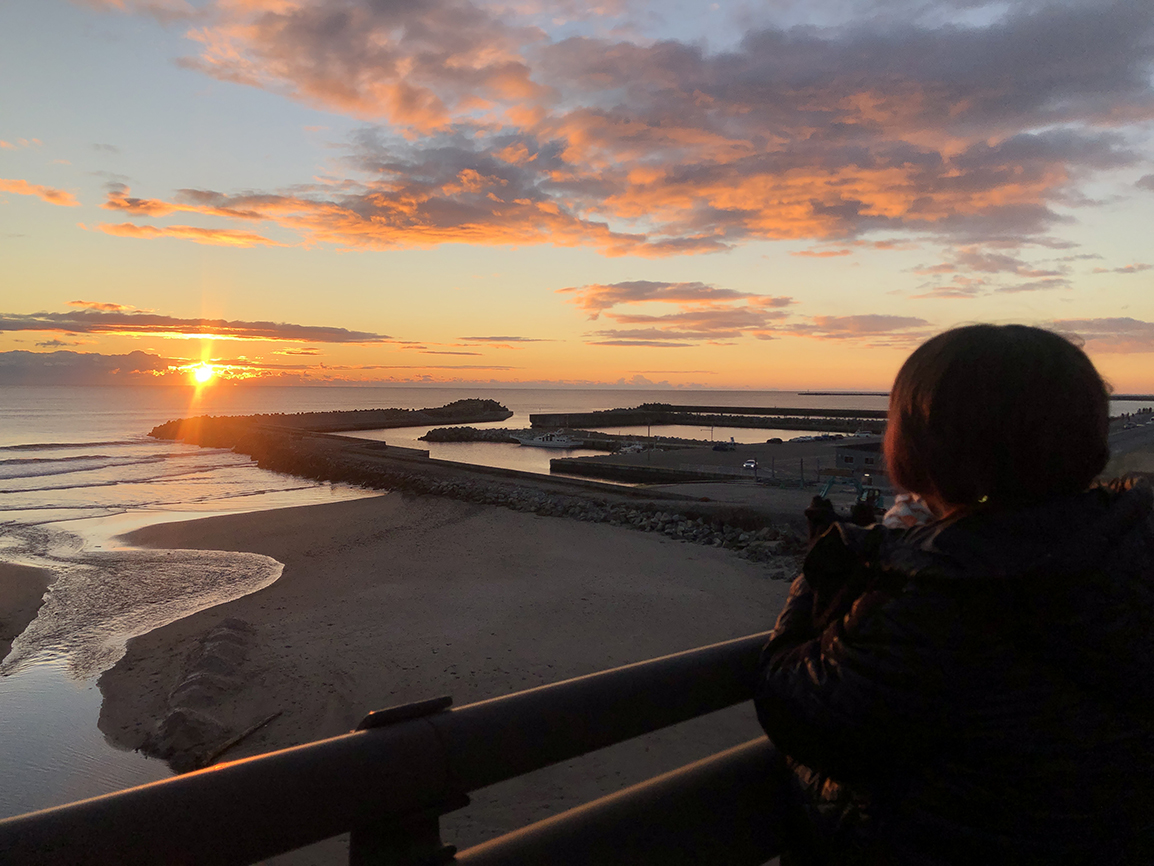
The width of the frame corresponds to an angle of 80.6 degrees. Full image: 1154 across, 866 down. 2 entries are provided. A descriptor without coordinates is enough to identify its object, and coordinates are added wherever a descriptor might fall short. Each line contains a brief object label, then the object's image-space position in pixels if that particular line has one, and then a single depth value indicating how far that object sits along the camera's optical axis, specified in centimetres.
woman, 109
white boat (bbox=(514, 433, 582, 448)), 5466
